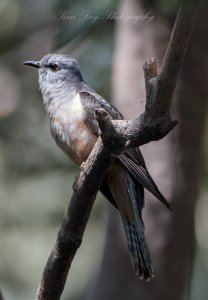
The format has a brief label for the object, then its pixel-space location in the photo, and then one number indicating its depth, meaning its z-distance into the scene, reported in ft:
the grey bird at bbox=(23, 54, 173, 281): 33.58
